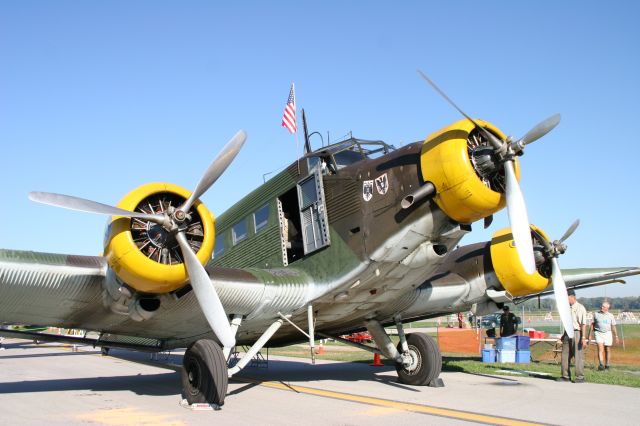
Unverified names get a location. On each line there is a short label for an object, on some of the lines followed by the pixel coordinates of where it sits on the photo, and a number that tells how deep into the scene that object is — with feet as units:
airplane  25.46
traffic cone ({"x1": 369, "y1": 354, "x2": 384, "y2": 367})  50.76
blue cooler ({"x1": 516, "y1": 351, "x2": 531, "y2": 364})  49.55
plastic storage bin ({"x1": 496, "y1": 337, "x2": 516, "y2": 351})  49.73
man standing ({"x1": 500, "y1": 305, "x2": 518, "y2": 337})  41.50
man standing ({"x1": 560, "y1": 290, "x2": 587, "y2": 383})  36.56
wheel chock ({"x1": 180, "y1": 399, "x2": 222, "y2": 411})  26.27
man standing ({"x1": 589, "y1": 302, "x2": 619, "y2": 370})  45.21
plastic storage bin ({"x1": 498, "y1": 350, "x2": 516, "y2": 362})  49.44
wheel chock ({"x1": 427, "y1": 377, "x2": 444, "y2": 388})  33.81
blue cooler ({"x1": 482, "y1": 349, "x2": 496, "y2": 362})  50.54
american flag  46.56
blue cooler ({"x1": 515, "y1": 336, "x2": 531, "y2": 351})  50.19
